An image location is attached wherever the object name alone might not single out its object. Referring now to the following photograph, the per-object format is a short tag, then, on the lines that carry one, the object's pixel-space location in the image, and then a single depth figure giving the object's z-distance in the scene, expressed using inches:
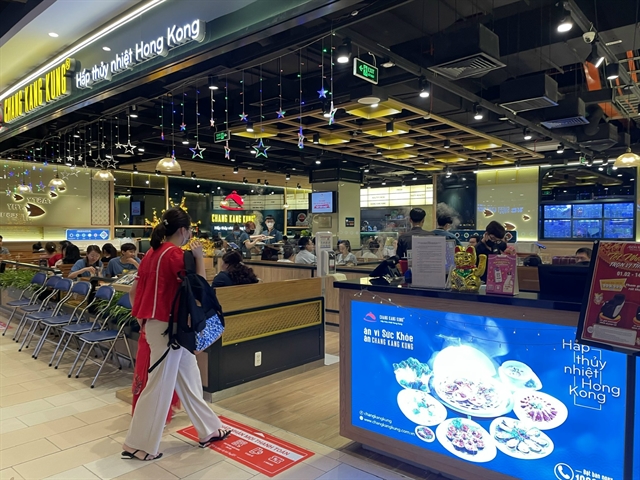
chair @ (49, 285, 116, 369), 194.4
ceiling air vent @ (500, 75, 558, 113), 225.0
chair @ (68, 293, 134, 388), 179.8
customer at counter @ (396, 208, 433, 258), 181.9
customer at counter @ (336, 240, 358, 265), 308.5
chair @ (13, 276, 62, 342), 245.9
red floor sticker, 118.4
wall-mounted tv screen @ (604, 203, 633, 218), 469.4
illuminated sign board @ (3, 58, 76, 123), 232.4
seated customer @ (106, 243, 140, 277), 247.6
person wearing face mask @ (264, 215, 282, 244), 472.8
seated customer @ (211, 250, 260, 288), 174.2
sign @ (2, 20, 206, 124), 172.6
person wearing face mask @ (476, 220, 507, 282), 198.1
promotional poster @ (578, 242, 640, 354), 74.3
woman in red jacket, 118.4
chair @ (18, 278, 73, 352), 226.7
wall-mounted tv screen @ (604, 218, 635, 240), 465.7
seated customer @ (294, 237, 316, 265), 309.7
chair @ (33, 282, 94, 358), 212.8
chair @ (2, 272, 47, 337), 268.2
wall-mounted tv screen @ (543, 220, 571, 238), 505.7
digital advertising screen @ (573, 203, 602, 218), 486.3
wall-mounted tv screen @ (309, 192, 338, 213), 491.5
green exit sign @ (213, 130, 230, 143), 306.8
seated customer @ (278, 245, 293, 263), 326.7
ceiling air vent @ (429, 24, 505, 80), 169.3
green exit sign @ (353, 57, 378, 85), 194.4
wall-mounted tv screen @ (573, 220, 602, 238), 486.6
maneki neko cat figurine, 108.3
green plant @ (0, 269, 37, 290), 304.3
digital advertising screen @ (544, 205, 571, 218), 506.0
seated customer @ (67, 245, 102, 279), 254.7
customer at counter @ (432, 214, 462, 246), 207.8
